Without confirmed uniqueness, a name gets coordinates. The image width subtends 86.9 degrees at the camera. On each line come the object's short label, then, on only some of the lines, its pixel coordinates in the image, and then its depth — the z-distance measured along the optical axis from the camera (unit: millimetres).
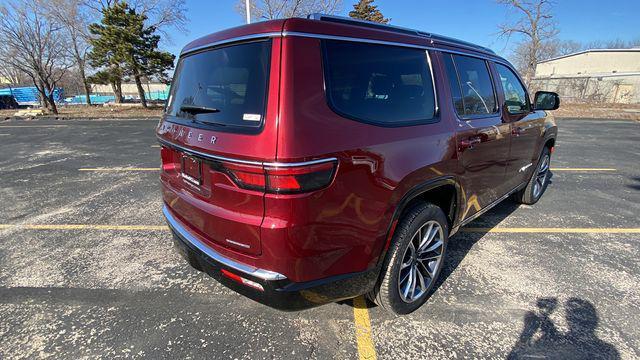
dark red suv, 1705
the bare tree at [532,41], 26834
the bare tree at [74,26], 25109
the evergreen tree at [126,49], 24391
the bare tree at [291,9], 27592
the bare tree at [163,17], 27584
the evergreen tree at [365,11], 34406
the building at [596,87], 29344
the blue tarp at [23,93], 44872
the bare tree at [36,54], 21266
